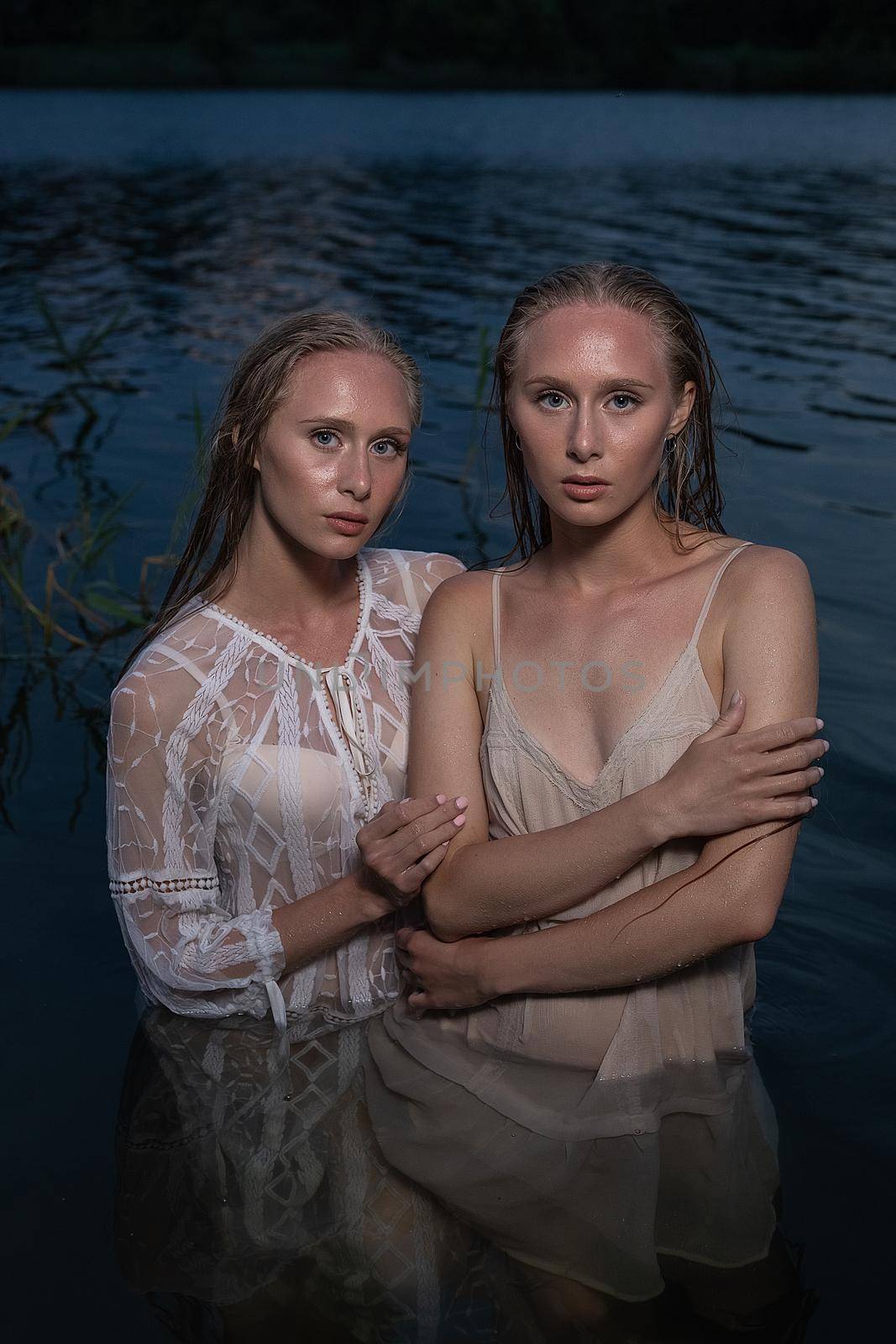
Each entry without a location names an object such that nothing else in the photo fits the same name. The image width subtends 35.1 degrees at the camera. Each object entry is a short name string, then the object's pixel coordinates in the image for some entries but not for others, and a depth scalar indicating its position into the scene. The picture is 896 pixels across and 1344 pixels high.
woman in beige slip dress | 2.62
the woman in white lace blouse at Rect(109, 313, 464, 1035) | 2.92
